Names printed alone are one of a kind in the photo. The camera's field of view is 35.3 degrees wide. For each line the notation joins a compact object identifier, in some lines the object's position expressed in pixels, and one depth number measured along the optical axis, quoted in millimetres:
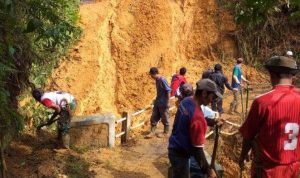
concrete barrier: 9672
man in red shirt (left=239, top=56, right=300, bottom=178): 4027
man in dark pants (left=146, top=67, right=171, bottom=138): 10594
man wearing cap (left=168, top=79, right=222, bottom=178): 5086
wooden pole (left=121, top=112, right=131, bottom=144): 10758
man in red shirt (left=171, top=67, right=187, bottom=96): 11688
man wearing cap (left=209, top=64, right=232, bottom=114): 11766
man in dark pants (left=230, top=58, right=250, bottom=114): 13156
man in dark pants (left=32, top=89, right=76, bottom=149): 8562
